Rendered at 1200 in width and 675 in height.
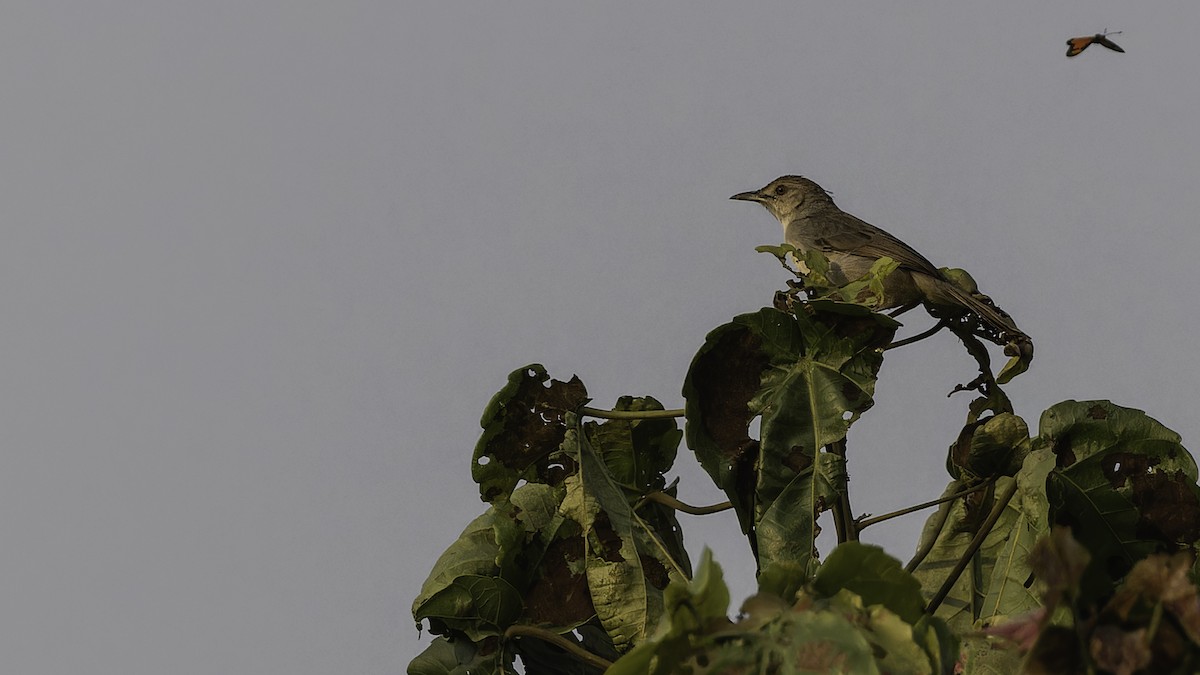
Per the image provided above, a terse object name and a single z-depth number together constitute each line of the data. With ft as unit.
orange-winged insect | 39.56
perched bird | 36.19
